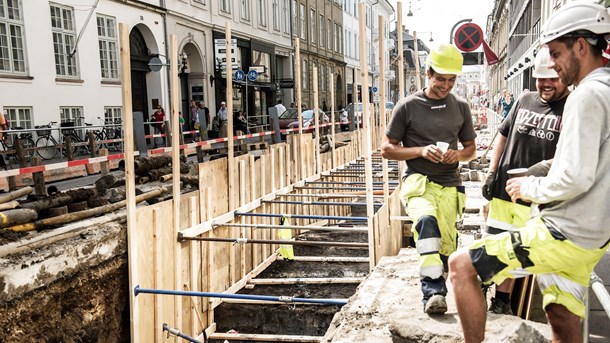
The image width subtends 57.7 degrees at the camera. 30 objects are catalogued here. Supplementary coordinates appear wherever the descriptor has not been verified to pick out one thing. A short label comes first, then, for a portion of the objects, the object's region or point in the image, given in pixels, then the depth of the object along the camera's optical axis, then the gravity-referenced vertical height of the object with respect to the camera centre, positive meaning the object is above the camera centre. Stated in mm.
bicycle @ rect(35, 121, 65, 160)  14492 -508
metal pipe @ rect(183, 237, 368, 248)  5716 -1385
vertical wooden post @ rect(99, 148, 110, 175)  9891 -829
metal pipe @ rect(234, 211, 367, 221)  6582 -1341
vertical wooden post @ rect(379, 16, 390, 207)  5836 +177
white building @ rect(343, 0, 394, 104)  54309 +7735
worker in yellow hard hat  4012 -266
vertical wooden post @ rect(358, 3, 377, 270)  5543 -98
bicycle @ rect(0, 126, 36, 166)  12997 -470
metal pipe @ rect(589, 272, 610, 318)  2111 -793
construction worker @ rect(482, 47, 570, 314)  3674 -259
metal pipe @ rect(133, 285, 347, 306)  5191 -1713
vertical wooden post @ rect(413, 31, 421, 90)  8009 +899
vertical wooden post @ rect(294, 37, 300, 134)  11459 +518
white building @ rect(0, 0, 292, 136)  15547 +2255
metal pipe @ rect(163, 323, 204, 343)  5449 -2192
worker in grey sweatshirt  2326 -427
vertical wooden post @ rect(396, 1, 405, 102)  6488 +728
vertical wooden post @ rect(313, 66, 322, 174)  12086 -577
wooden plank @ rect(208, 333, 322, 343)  6363 -2598
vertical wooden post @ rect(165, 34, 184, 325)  6199 -887
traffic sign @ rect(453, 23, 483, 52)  8633 +1109
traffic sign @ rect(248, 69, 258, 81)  21272 +1597
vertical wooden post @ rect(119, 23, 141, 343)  5395 -714
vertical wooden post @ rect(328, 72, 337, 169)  13448 -1084
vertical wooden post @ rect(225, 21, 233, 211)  7355 -88
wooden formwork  5781 -1540
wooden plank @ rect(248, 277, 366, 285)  7395 -2298
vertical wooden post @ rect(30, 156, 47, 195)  7252 -781
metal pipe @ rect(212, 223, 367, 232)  6113 -1309
